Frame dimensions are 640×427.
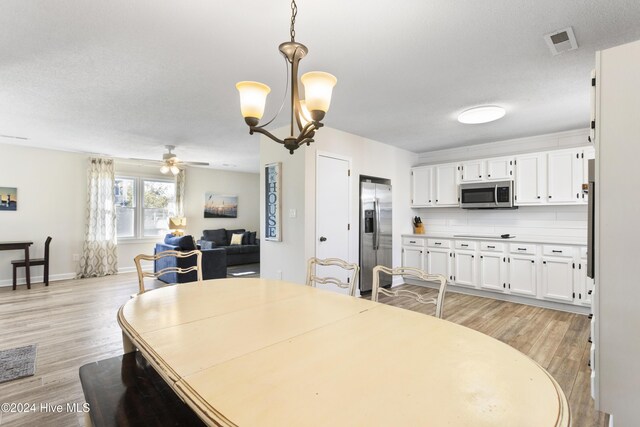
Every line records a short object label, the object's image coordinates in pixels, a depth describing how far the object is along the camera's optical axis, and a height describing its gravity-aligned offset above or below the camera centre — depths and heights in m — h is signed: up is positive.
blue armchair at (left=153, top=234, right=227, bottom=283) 5.24 -0.84
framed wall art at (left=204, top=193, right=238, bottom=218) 8.01 +0.23
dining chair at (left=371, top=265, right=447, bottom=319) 1.55 -0.37
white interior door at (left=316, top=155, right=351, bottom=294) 4.06 +0.05
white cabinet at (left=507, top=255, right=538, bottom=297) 4.13 -0.81
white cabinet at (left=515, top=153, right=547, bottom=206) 4.29 +0.54
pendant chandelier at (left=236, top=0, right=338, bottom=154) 1.55 +0.62
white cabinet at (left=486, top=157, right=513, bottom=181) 4.54 +0.71
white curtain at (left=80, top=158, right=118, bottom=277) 6.06 -0.20
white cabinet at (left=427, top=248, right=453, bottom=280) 4.90 -0.74
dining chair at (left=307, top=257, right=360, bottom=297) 1.95 -0.40
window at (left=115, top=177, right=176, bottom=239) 6.75 +0.19
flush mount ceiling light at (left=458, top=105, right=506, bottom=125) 3.33 +1.14
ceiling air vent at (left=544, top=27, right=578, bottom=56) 2.02 +1.21
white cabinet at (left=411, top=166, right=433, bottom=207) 5.43 +0.54
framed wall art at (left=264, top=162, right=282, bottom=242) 4.18 +0.18
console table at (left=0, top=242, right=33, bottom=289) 4.99 -0.56
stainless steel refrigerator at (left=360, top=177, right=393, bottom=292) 4.70 -0.19
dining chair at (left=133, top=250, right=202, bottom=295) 2.14 -0.38
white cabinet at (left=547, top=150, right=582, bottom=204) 4.05 +0.54
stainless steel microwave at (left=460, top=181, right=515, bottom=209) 4.52 +0.32
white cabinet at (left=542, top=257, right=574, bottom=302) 3.86 -0.79
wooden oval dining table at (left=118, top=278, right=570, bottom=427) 0.71 -0.46
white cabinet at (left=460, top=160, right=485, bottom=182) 4.82 +0.72
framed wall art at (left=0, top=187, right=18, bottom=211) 5.34 +0.25
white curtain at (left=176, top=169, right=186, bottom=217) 7.38 +0.52
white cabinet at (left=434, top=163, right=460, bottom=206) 5.11 +0.53
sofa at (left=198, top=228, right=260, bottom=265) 7.55 -0.77
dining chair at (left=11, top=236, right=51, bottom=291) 5.06 -0.84
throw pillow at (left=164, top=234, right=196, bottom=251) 5.37 -0.51
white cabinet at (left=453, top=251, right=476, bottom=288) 4.66 -0.80
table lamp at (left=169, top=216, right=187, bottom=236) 6.76 -0.22
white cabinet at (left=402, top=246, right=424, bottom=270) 5.25 -0.72
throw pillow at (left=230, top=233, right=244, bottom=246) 7.80 -0.65
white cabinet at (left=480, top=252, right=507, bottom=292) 4.40 -0.81
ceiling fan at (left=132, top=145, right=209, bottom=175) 5.17 +0.89
